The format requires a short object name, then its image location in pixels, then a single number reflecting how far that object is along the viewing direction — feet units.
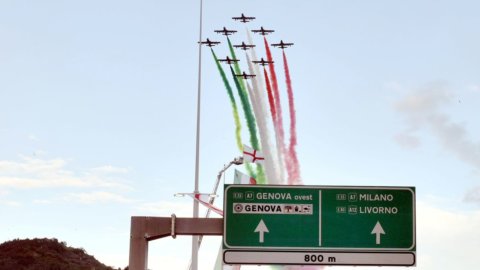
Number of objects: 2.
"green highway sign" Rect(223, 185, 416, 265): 77.15
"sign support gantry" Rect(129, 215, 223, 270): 74.28
